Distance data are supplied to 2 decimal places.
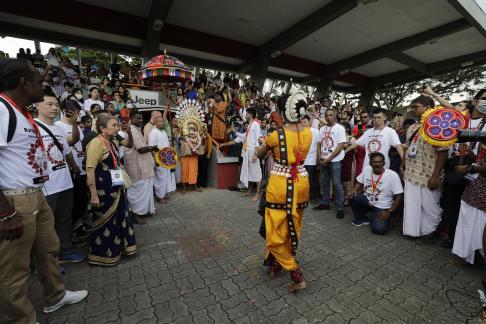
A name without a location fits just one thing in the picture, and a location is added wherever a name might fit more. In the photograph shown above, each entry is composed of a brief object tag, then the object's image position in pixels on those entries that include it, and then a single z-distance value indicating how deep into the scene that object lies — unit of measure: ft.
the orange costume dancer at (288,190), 8.18
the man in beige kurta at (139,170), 14.11
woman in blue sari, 9.58
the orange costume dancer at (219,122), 25.00
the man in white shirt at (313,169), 16.58
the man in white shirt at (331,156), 15.44
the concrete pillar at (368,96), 63.16
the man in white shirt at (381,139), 13.61
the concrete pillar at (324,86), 54.13
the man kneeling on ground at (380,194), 12.87
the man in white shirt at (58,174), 8.89
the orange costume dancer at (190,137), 20.45
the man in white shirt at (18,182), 5.38
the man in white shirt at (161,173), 16.48
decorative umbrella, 19.63
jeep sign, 23.06
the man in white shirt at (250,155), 19.01
